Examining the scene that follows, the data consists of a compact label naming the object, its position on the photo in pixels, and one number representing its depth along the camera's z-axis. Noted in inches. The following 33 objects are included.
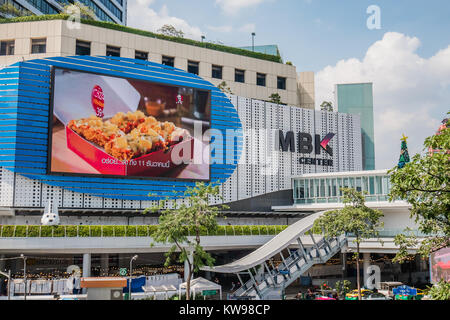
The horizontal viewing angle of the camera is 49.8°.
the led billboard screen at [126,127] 1653.5
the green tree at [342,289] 1557.0
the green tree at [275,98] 2337.6
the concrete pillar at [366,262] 1844.2
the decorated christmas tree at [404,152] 1945.1
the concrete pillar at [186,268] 1716.5
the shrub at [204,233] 1742.4
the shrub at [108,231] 1611.7
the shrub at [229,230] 1817.2
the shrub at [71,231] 1563.7
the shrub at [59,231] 1545.3
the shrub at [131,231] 1641.2
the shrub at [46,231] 1530.5
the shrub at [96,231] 1595.7
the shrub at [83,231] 1580.8
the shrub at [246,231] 1852.9
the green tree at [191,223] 1172.3
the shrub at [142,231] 1657.4
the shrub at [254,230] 1875.0
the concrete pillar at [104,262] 1779.0
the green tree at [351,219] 1425.9
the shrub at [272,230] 1917.7
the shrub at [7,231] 1484.5
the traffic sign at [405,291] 1471.5
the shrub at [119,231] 1626.5
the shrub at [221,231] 1793.8
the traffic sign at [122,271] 1616.0
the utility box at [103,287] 1011.9
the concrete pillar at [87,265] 1596.9
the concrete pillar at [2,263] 1621.6
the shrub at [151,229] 1669.5
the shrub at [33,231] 1509.6
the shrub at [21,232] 1496.1
